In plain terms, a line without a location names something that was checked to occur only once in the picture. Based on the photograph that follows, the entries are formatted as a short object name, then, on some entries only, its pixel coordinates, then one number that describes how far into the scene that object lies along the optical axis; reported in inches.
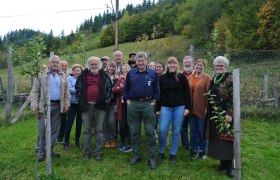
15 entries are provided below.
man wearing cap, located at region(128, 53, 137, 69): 280.2
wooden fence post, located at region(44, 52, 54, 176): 203.0
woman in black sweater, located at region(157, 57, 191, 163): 234.1
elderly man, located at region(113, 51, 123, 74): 277.3
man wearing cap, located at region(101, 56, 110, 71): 282.2
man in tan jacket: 237.5
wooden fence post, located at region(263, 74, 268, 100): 410.0
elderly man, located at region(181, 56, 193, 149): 252.5
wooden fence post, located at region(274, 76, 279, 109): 393.1
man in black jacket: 237.8
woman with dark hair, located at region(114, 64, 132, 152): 264.8
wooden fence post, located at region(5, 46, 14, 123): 380.5
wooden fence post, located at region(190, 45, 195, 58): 358.0
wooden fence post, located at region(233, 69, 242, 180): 167.6
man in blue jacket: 227.3
